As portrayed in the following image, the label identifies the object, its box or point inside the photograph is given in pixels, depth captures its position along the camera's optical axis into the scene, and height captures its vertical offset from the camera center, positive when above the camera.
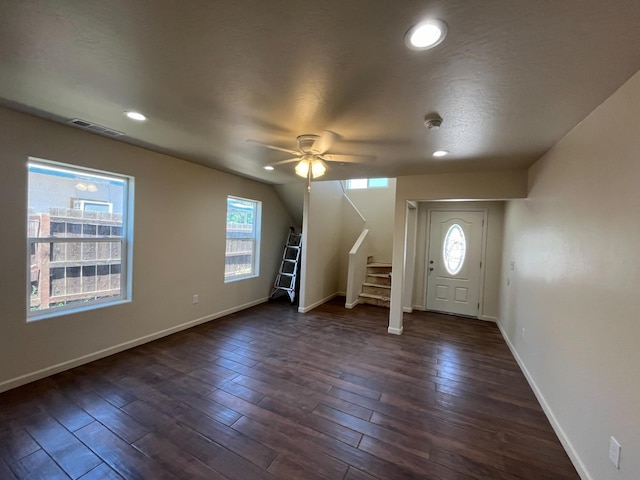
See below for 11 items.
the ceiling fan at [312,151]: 2.39 +0.82
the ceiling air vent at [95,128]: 2.44 +0.92
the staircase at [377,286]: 5.62 -1.06
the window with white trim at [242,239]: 4.68 -0.15
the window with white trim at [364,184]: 6.94 +1.38
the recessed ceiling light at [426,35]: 1.12 +0.89
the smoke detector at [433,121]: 1.96 +0.89
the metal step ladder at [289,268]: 5.48 -0.76
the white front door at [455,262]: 4.95 -0.40
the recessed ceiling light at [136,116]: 2.19 +0.92
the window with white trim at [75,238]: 2.49 -0.15
